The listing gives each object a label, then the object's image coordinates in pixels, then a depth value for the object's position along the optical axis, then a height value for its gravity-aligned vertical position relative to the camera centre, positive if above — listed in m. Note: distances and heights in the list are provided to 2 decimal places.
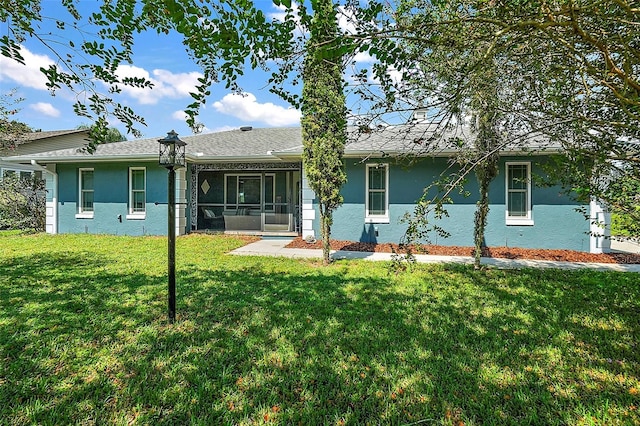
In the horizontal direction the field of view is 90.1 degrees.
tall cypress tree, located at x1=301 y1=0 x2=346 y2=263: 7.32 +1.05
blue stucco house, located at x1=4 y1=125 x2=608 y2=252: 9.16 +0.44
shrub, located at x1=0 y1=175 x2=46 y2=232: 12.55 +0.08
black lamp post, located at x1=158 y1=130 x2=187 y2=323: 4.09 +0.29
